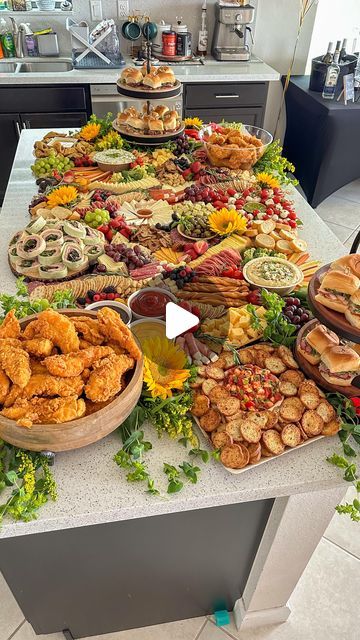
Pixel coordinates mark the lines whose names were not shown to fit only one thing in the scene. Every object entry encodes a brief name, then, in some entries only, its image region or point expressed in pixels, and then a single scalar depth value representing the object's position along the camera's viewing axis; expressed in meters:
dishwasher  3.74
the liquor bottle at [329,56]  3.84
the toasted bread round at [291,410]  1.19
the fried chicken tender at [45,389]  1.04
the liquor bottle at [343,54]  3.99
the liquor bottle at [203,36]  4.23
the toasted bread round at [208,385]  1.26
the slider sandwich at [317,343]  1.26
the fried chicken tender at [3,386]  1.04
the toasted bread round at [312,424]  1.18
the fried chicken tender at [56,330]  1.12
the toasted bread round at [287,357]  1.33
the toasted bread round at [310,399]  1.22
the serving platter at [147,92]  2.40
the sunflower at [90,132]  2.78
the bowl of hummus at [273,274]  1.68
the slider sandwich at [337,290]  1.11
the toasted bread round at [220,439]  1.15
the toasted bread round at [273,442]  1.14
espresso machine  4.02
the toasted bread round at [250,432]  1.14
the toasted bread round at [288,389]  1.25
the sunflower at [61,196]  2.16
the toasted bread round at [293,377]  1.28
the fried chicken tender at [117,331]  1.15
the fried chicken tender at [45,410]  1.01
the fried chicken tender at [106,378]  1.05
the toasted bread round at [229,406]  1.19
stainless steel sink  4.12
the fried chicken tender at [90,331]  1.17
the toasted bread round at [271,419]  1.18
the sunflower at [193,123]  2.99
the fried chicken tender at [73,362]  1.05
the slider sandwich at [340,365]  1.21
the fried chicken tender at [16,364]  1.03
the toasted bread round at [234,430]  1.16
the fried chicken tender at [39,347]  1.09
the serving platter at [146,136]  2.60
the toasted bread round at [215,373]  1.29
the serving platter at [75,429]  1.00
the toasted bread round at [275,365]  1.31
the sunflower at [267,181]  2.42
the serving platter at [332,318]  1.07
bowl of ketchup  1.51
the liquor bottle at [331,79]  3.75
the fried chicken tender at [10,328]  1.13
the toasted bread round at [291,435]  1.15
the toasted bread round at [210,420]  1.20
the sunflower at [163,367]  1.22
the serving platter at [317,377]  1.24
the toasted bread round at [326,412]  1.20
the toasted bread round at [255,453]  1.13
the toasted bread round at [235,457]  1.12
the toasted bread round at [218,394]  1.23
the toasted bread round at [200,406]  1.22
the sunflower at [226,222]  2.00
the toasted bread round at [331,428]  1.19
